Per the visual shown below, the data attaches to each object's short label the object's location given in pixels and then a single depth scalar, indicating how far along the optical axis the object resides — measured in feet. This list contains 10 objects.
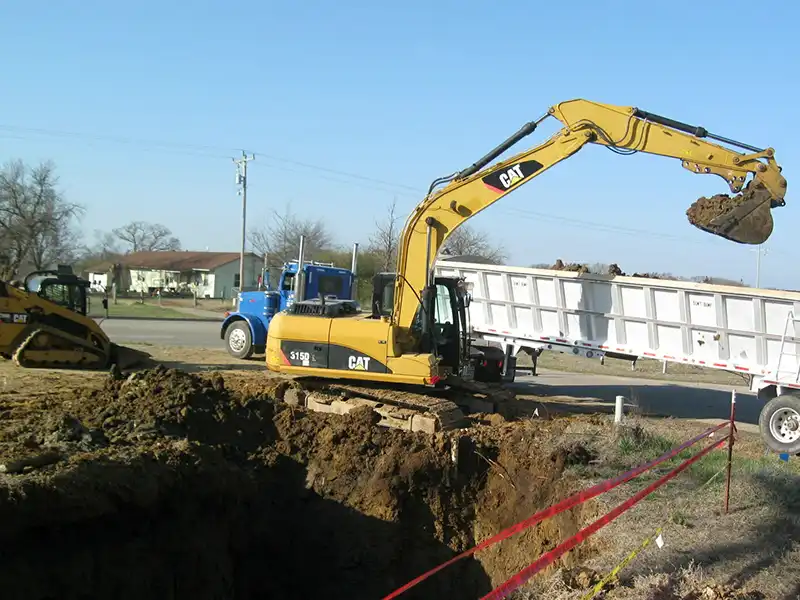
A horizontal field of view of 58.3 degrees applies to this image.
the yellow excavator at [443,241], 33.45
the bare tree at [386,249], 115.52
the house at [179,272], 237.66
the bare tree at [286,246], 157.83
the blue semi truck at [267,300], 53.36
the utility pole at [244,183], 140.89
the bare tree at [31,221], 165.27
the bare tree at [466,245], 128.88
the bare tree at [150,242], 342.64
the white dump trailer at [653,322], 37.88
